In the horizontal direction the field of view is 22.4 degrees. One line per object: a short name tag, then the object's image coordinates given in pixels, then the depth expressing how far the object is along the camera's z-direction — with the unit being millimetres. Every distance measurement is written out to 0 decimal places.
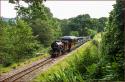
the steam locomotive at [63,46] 34197
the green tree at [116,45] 10656
